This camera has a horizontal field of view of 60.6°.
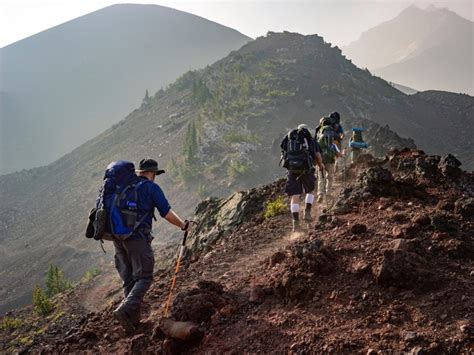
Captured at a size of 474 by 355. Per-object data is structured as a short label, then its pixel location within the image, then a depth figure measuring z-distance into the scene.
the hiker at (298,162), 7.98
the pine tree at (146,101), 84.61
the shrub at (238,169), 44.36
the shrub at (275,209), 9.88
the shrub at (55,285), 25.09
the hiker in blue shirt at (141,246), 5.27
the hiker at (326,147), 10.25
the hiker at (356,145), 12.86
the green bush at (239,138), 52.12
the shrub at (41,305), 19.21
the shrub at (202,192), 43.51
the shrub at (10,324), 19.37
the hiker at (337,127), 10.59
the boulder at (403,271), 4.21
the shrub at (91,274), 25.39
